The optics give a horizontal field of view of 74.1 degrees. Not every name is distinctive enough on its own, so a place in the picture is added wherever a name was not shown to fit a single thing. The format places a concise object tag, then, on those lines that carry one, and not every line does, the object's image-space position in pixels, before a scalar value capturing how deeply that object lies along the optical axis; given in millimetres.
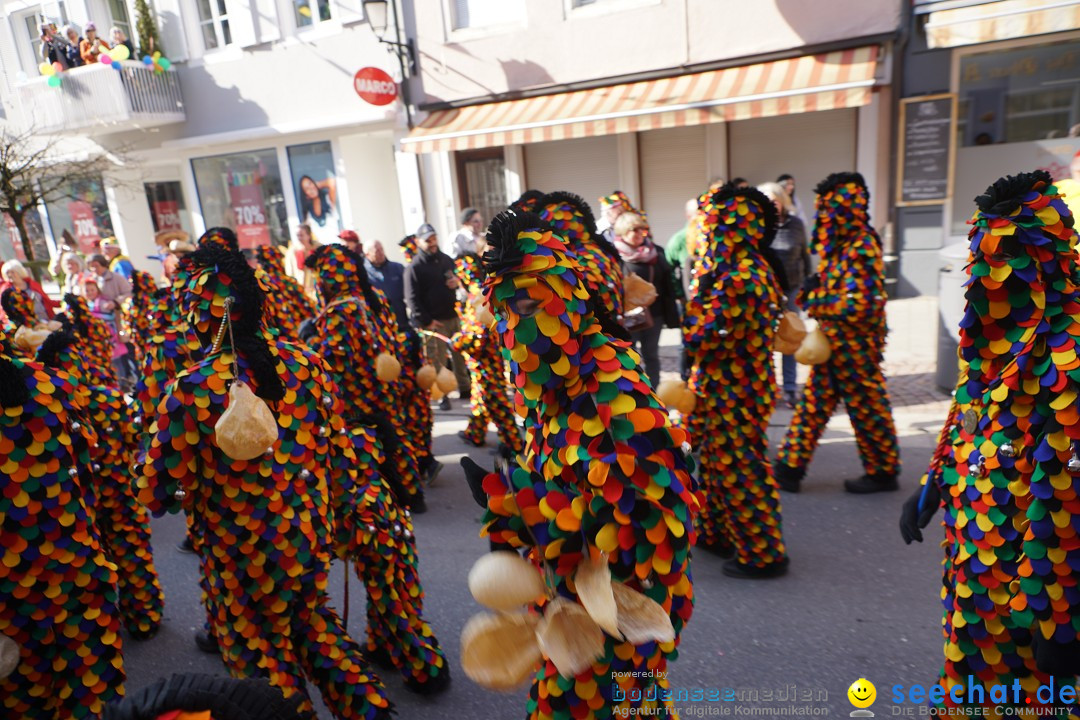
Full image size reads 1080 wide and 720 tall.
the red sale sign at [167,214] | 15664
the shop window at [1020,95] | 8398
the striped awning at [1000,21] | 7465
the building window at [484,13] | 10750
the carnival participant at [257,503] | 2191
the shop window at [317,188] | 12555
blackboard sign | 8664
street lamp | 10016
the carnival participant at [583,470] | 1688
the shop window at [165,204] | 15617
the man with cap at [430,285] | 6527
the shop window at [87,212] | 15672
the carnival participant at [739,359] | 3508
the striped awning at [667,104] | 8336
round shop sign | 10508
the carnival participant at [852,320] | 4234
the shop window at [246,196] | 13328
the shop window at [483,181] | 11750
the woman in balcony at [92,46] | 13219
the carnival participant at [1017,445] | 1869
